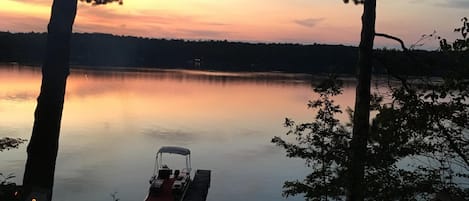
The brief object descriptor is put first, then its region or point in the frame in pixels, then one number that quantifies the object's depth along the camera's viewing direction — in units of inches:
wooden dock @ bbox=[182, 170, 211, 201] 890.1
